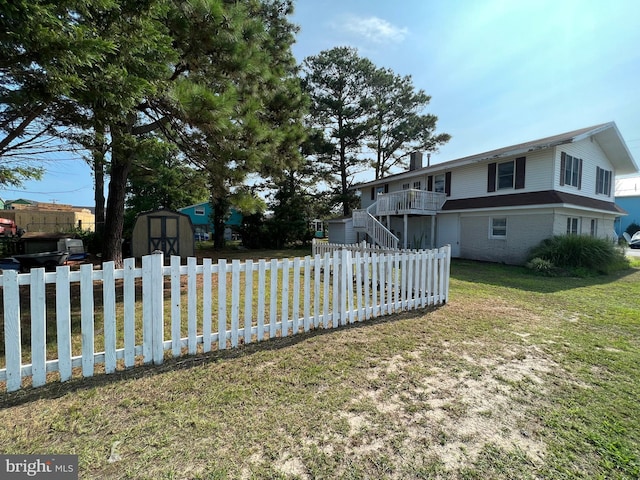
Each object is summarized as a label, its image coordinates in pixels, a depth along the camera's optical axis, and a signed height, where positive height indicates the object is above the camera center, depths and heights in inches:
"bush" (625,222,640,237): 1138.2 +9.8
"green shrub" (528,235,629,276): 416.2 -36.8
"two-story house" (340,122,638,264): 502.3 +61.5
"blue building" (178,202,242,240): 1339.3 +43.2
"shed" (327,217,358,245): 852.6 -7.7
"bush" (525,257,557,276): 409.2 -52.6
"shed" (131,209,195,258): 577.3 -12.1
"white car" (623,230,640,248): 943.3 -34.9
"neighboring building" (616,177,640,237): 1186.2 +114.4
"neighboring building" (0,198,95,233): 969.5 +33.6
